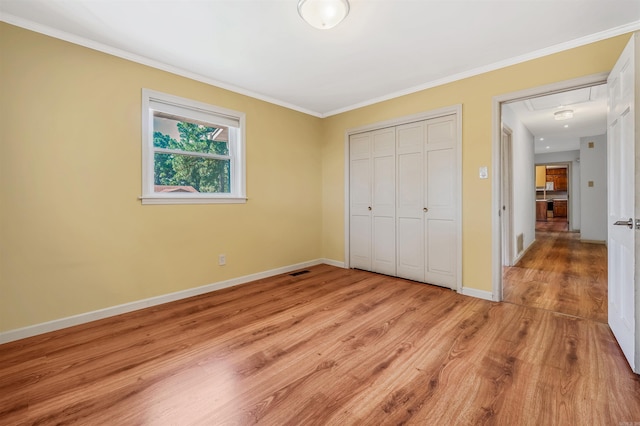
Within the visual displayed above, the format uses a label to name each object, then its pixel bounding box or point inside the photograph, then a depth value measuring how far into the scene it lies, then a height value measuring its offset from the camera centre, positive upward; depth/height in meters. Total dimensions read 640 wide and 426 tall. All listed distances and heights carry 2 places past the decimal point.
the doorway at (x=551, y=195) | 11.62 +0.74
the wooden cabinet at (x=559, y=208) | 12.11 +0.19
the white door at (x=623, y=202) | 1.78 +0.08
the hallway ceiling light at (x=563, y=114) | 4.80 +1.74
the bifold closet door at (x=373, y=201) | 4.04 +0.18
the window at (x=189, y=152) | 2.98 +0.74
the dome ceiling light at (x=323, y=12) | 1.96 +1.48
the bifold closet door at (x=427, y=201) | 3.44 +0.16
